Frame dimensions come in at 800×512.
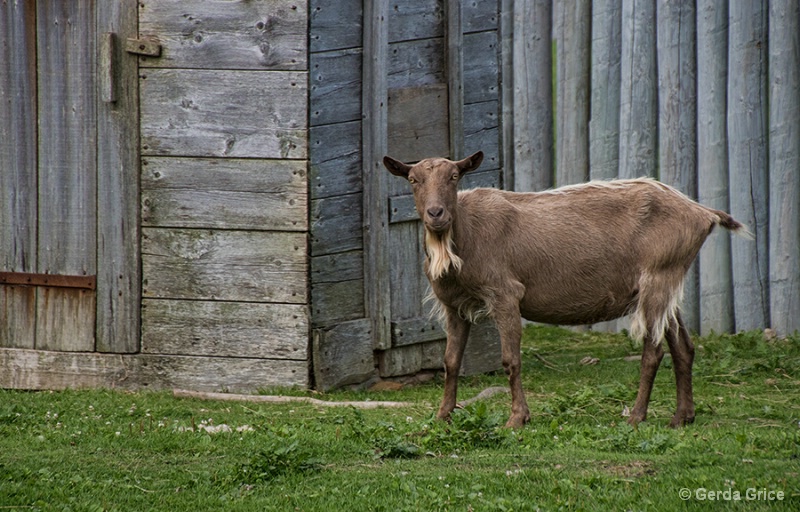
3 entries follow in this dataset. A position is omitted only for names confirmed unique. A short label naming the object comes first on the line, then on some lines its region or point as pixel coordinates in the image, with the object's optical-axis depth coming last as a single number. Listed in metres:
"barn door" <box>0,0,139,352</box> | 18.89
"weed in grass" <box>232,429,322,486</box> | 12.34
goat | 15.77
